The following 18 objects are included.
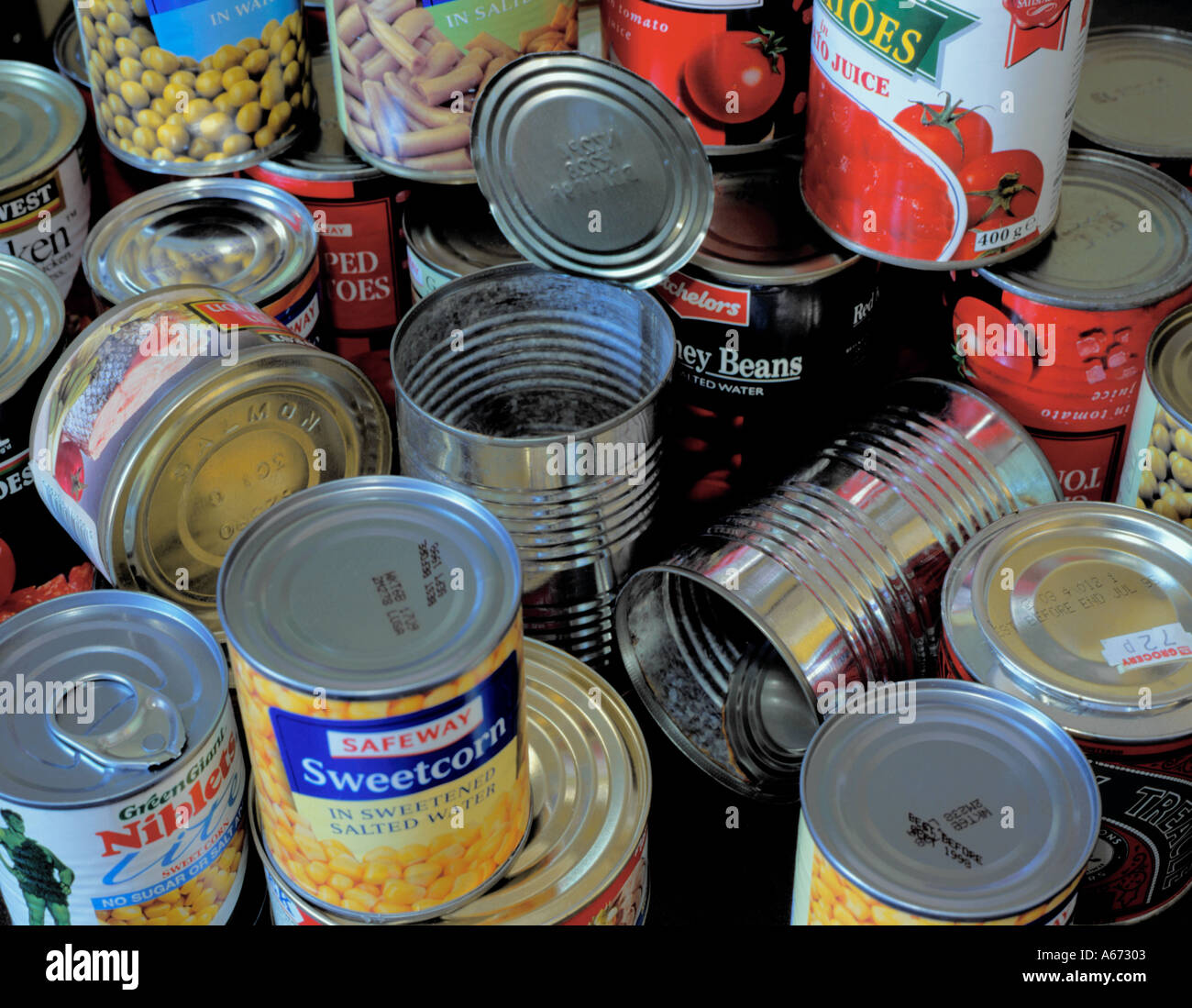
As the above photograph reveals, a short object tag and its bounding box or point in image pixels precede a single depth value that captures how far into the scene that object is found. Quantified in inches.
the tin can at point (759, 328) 21.8
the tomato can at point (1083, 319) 21.3
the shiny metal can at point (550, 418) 20.2
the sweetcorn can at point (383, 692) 16.4
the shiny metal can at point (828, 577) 20.4
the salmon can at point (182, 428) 19.8
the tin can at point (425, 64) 21.6
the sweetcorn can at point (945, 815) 16.9
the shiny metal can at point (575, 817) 18.2
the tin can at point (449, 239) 23.0
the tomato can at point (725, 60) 21.7
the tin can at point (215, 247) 22.7
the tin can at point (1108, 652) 18.4
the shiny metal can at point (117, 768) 17.7
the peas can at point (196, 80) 22.5
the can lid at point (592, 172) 21.5
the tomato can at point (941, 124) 19.5
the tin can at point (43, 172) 23.8
